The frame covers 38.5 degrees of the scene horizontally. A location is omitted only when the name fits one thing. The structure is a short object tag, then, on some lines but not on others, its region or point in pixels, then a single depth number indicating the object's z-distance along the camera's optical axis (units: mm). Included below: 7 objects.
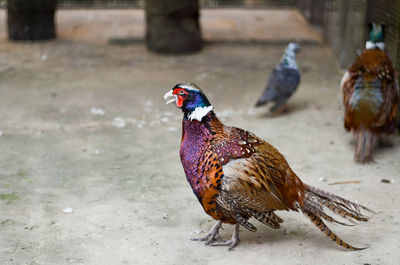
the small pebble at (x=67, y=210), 4348
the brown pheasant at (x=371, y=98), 5277
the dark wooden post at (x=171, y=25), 9531
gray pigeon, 6578
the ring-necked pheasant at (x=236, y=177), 3551
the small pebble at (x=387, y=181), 4859
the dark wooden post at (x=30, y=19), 10250
